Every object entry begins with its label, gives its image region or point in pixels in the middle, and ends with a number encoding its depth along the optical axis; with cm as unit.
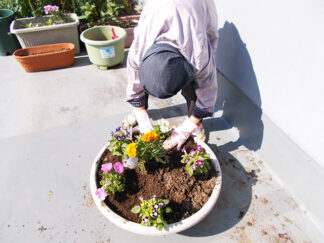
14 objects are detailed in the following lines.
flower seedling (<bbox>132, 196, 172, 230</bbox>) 109
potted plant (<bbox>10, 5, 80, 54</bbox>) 266
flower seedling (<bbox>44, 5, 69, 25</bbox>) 281
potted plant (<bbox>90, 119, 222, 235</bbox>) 113
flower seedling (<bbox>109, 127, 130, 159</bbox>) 136
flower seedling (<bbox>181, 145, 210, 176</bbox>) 127
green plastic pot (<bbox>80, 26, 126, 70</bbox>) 245
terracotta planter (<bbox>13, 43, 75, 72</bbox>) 254
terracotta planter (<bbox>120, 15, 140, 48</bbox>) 296
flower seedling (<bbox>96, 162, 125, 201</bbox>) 119
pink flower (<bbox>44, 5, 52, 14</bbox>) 279
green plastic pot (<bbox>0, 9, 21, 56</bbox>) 279
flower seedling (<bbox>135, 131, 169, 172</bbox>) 127
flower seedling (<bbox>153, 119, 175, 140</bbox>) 145
